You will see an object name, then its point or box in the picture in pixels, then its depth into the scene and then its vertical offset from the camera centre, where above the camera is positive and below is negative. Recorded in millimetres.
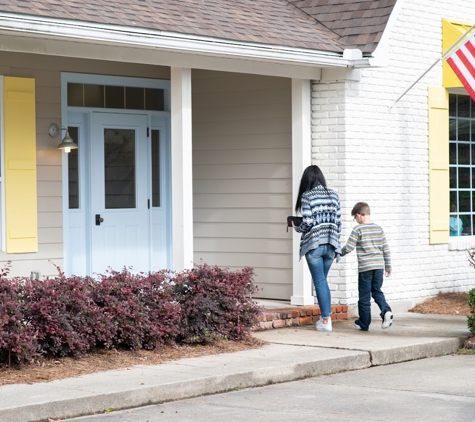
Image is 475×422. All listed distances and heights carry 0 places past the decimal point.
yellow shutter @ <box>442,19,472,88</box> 12586 +2073
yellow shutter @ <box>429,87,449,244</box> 12375 +471
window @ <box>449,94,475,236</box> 13117 +512
